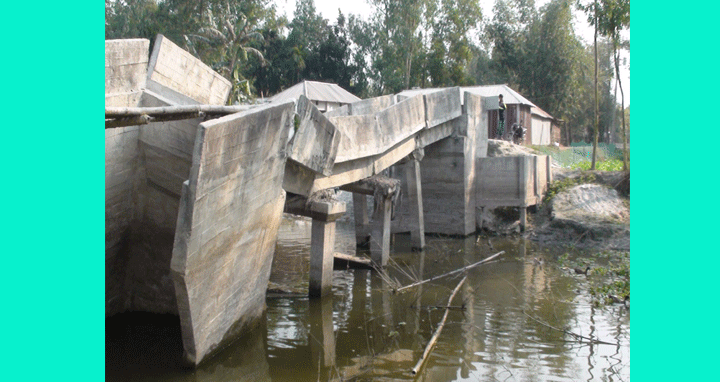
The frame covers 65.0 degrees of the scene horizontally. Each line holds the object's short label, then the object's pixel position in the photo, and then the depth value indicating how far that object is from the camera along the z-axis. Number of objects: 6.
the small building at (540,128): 29.64
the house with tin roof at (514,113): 26.53
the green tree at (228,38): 27.51
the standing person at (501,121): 18.77
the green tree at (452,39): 35.59
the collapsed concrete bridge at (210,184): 5.20
